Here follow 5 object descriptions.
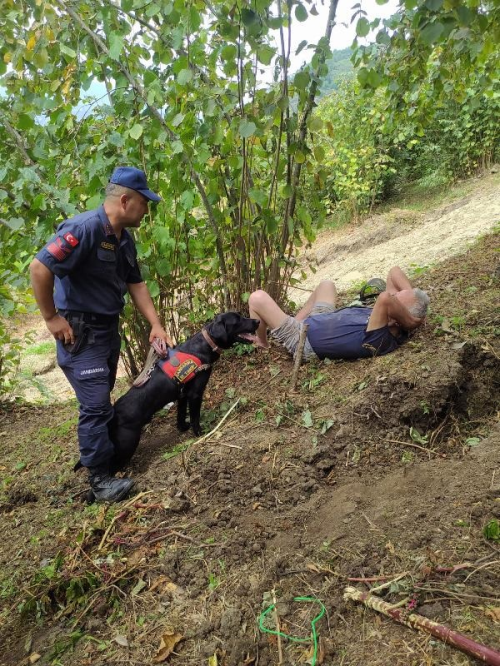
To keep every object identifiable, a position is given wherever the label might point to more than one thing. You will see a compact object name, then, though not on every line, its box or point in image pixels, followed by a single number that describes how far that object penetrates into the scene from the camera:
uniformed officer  2.69
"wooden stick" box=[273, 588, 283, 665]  1.65
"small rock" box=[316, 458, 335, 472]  2.68
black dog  3.15
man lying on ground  3.62
